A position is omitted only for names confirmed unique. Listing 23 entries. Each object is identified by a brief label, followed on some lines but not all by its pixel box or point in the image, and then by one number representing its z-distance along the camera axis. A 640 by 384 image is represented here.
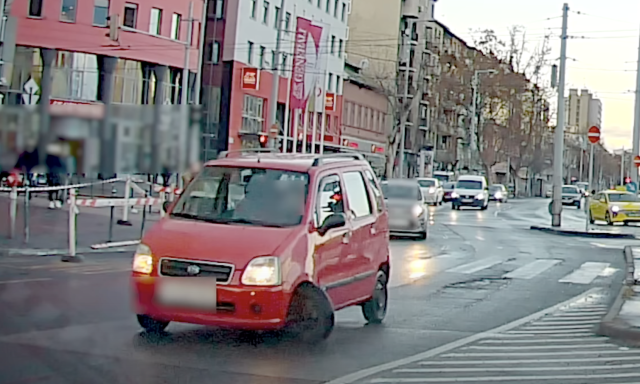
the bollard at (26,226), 18.62
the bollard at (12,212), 19.18
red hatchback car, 8.68
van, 53.19
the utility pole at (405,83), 64.93
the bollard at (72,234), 16.38
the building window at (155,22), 35.81
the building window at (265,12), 57.78
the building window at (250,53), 55.97
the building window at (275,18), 58.75
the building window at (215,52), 55.06
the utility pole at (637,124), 43.72
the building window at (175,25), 37.69
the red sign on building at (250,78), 54.91
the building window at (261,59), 57.28
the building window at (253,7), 56.47
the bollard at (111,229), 19.55
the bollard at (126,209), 20.12
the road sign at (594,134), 31.84
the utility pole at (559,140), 33.78
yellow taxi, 40.72
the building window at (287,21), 57.33
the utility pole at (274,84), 39.00
